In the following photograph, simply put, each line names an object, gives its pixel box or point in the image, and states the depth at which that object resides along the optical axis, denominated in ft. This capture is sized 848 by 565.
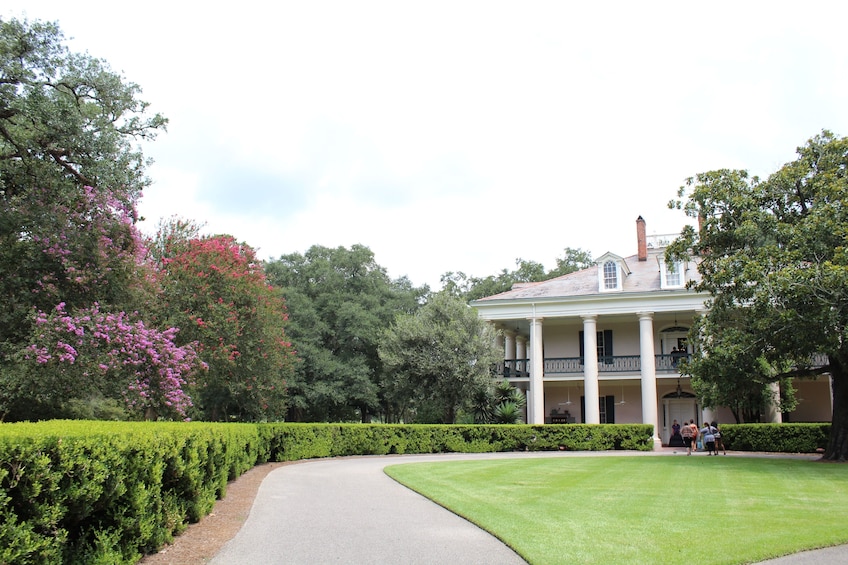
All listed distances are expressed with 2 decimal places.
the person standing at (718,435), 85.86
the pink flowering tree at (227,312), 67.77
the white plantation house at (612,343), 108.17
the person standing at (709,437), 84.28
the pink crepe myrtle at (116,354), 44.93
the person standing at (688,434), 84.17
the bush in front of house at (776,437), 88.89
